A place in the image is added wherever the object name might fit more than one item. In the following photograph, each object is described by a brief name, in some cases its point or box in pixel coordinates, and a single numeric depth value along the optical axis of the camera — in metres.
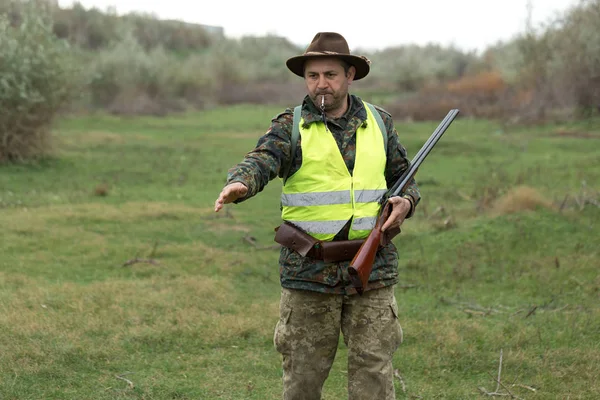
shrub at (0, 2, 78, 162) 30.56
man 7.20
